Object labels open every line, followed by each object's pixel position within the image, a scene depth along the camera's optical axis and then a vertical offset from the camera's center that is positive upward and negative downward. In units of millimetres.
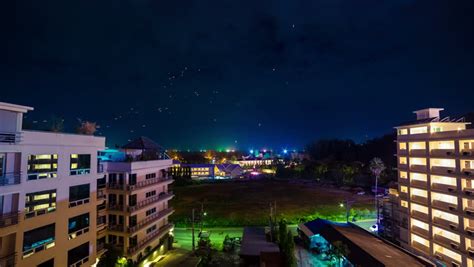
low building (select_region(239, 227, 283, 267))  23578 -9233
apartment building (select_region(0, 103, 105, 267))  12758 -2371
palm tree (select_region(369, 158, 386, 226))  58775 -3270
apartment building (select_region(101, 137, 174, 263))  22562 -4710
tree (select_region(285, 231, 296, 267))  21803 -8332
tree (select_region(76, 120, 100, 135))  20394 +1805
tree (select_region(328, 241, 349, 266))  22952 -8585
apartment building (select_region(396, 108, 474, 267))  22219 -3317
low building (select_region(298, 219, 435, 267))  21000 -8475
